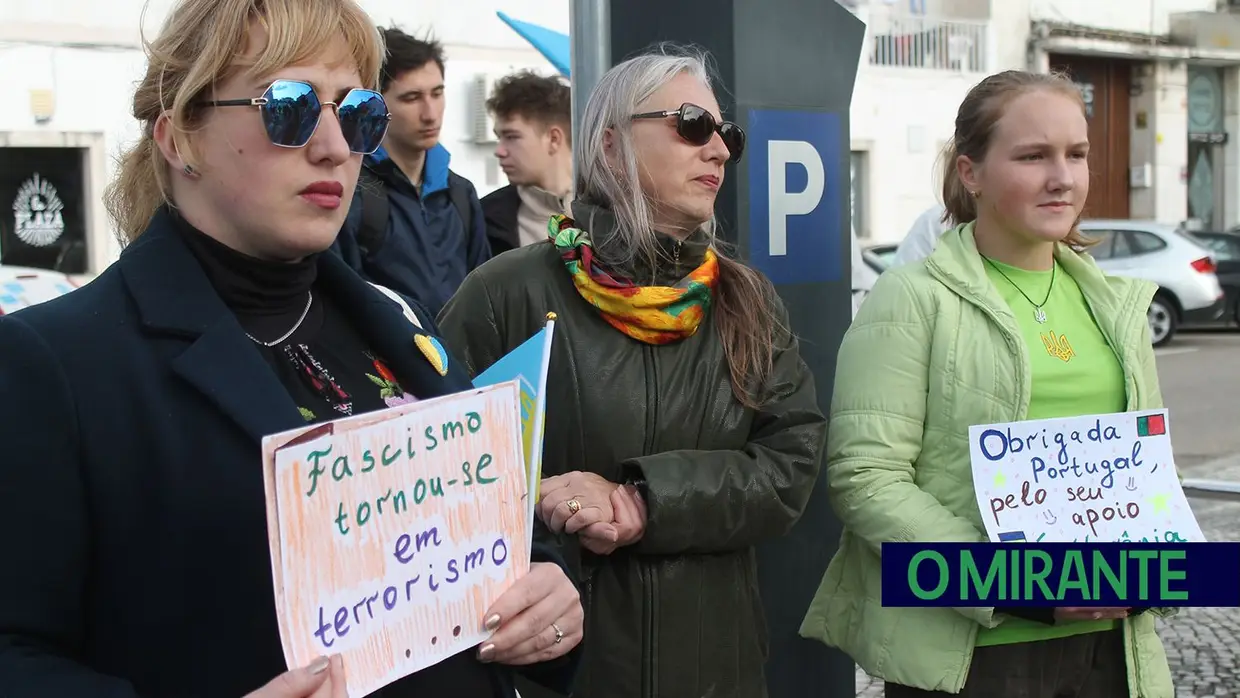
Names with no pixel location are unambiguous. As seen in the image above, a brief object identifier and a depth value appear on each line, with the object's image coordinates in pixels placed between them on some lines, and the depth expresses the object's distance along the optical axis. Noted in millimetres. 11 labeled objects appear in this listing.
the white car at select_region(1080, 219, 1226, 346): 16453
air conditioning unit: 15922
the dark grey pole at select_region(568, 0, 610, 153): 3379
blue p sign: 3457
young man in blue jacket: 4219
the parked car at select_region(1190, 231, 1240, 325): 17281
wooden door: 26922
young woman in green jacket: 2641
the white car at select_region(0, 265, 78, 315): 5199
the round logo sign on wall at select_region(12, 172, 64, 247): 13586
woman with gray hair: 2494
